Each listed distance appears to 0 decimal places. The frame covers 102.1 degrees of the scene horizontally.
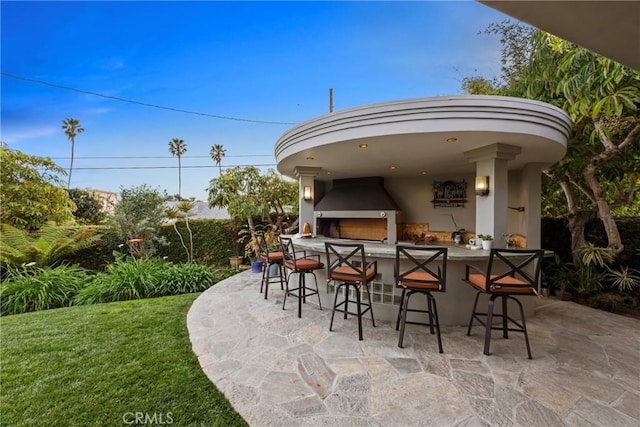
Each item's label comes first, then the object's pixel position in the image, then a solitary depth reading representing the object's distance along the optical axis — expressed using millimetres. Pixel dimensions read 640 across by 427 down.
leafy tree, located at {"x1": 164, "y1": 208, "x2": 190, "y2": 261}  7795
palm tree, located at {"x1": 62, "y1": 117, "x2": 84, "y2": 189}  17516
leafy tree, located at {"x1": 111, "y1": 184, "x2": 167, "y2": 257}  6748
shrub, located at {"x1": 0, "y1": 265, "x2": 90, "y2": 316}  4691
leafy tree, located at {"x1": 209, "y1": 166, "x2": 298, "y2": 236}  7410
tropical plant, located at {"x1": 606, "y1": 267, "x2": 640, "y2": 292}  4594
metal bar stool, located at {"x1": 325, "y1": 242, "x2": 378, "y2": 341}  3204
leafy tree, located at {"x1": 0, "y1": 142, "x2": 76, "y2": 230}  6082
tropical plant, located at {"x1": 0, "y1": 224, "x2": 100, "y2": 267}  5566
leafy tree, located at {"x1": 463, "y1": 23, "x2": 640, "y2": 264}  3371
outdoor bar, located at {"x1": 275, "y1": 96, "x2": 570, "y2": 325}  3041
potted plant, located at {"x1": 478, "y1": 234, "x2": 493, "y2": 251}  3707
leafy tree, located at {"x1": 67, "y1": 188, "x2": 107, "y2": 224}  9133
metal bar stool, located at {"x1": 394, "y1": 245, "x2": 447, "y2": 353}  2914
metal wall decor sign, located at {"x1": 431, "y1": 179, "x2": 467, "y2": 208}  6086
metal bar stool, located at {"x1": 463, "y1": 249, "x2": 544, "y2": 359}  2742
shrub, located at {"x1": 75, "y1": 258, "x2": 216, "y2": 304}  5055
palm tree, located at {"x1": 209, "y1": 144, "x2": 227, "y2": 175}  21328
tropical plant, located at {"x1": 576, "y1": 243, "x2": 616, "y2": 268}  4633
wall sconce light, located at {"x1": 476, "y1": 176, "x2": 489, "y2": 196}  3840
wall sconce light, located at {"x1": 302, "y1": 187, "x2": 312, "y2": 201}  5992
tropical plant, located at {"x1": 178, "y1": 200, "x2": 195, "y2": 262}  7957
